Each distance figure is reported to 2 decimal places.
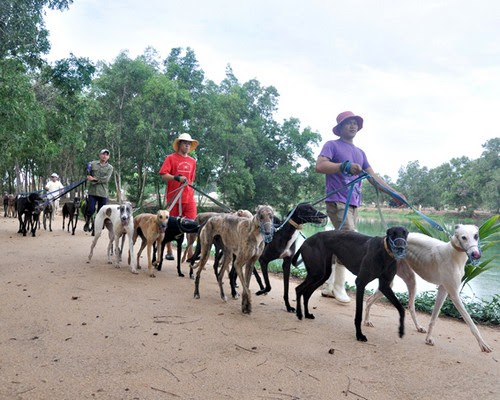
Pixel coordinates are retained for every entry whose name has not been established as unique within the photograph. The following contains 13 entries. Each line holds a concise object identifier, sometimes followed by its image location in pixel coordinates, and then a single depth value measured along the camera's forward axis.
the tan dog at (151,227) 6.34
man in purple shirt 5.30
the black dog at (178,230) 6.24
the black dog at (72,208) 12.41
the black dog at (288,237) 4.60
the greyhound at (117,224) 6.57
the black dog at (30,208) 10.62
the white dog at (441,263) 3.62
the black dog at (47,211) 12.48
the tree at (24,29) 9.30
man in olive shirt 9.35
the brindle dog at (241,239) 4.33
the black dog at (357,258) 3.78
